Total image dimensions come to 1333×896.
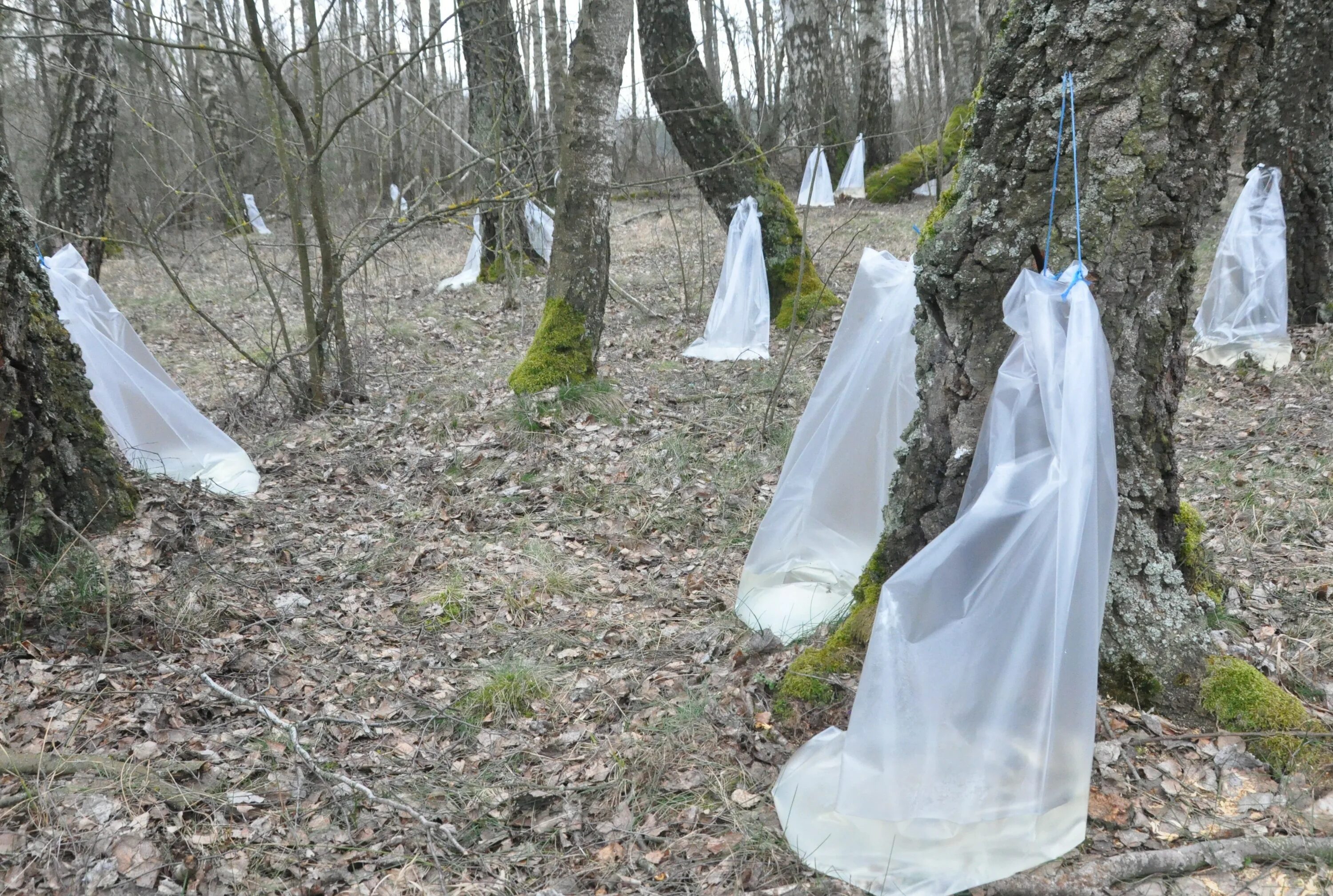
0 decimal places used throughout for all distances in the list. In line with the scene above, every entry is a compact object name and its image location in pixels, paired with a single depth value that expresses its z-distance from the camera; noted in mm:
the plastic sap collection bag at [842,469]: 2881
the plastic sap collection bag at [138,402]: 3963
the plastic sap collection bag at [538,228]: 8836
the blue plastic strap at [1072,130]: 2008
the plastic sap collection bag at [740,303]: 6551
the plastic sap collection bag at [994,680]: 1797
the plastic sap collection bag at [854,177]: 13859
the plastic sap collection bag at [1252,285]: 5227
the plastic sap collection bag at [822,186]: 13547
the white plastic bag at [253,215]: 11883
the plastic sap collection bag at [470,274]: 9742
